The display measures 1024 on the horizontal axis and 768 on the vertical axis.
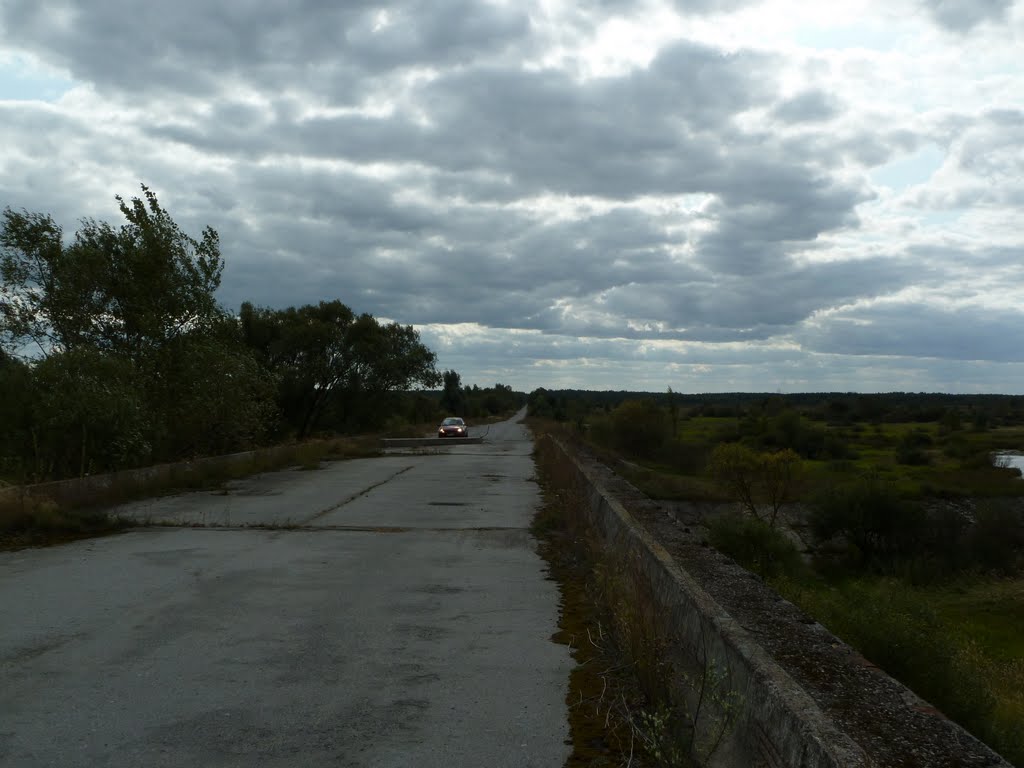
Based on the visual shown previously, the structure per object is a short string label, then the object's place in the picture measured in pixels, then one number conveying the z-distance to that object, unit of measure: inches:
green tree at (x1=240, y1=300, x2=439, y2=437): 1674.5
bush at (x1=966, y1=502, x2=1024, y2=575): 1846.7
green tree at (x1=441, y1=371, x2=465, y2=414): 4584.2
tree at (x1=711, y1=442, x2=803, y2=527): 1909.6
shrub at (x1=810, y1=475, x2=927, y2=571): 1839.3
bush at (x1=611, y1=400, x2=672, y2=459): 2719.0
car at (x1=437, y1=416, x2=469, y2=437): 2032.5
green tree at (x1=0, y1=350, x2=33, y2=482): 580.7
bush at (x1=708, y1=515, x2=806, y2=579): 709.6
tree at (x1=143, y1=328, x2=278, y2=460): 765.3
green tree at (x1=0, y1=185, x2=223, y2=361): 705.6
